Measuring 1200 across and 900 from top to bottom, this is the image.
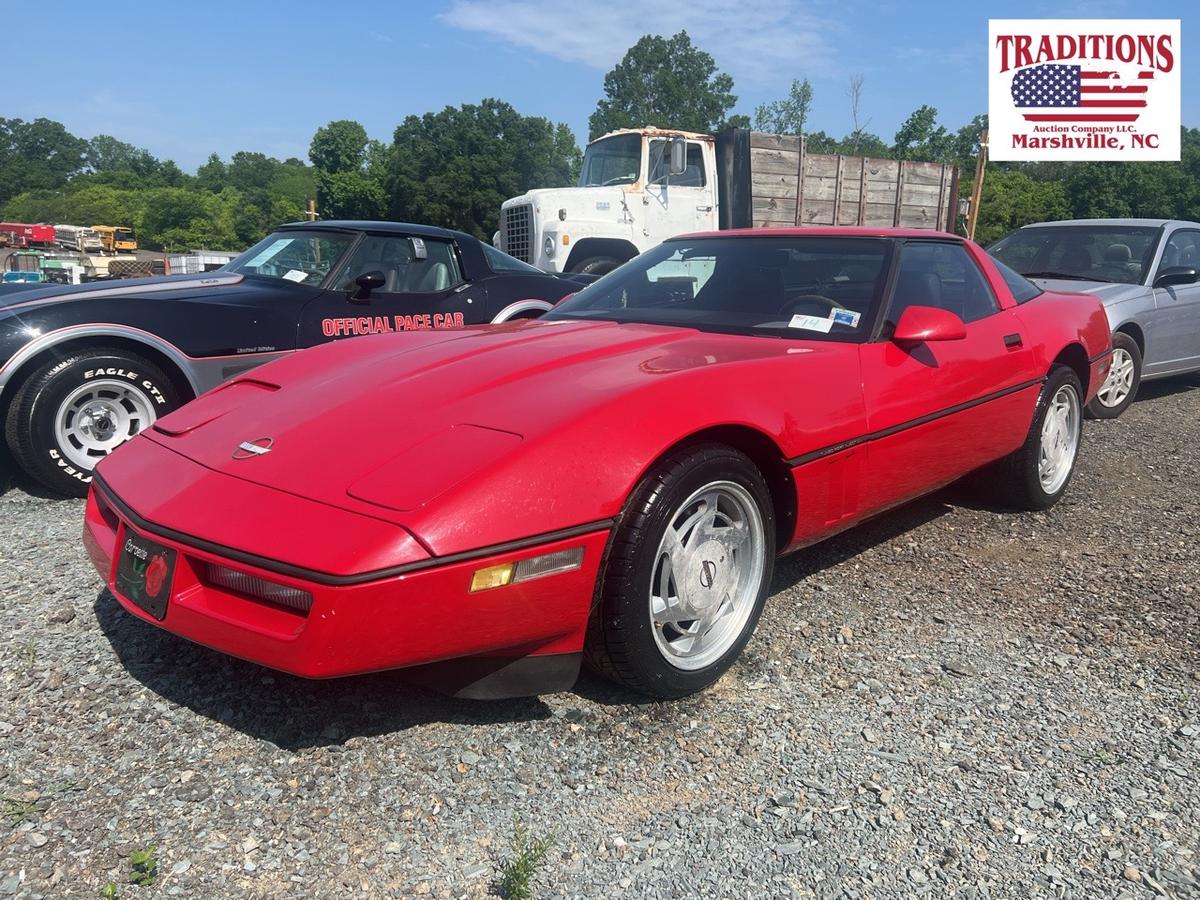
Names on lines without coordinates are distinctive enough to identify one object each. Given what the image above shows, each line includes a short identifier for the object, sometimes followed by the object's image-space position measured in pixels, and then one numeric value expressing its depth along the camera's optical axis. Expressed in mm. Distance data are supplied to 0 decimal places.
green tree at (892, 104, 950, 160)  55812
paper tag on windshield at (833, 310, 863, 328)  3010
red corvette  1866
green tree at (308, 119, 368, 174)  86000
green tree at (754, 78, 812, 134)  46594
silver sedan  6449
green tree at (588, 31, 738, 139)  76812
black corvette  4109
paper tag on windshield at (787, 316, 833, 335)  2982
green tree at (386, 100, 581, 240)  57812
